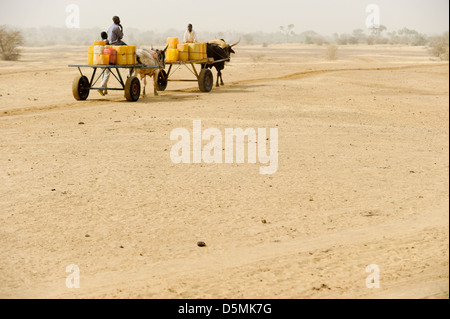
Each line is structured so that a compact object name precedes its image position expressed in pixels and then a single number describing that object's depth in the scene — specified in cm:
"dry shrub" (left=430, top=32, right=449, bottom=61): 4708
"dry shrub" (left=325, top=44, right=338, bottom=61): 5162
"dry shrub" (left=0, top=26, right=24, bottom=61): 3962
